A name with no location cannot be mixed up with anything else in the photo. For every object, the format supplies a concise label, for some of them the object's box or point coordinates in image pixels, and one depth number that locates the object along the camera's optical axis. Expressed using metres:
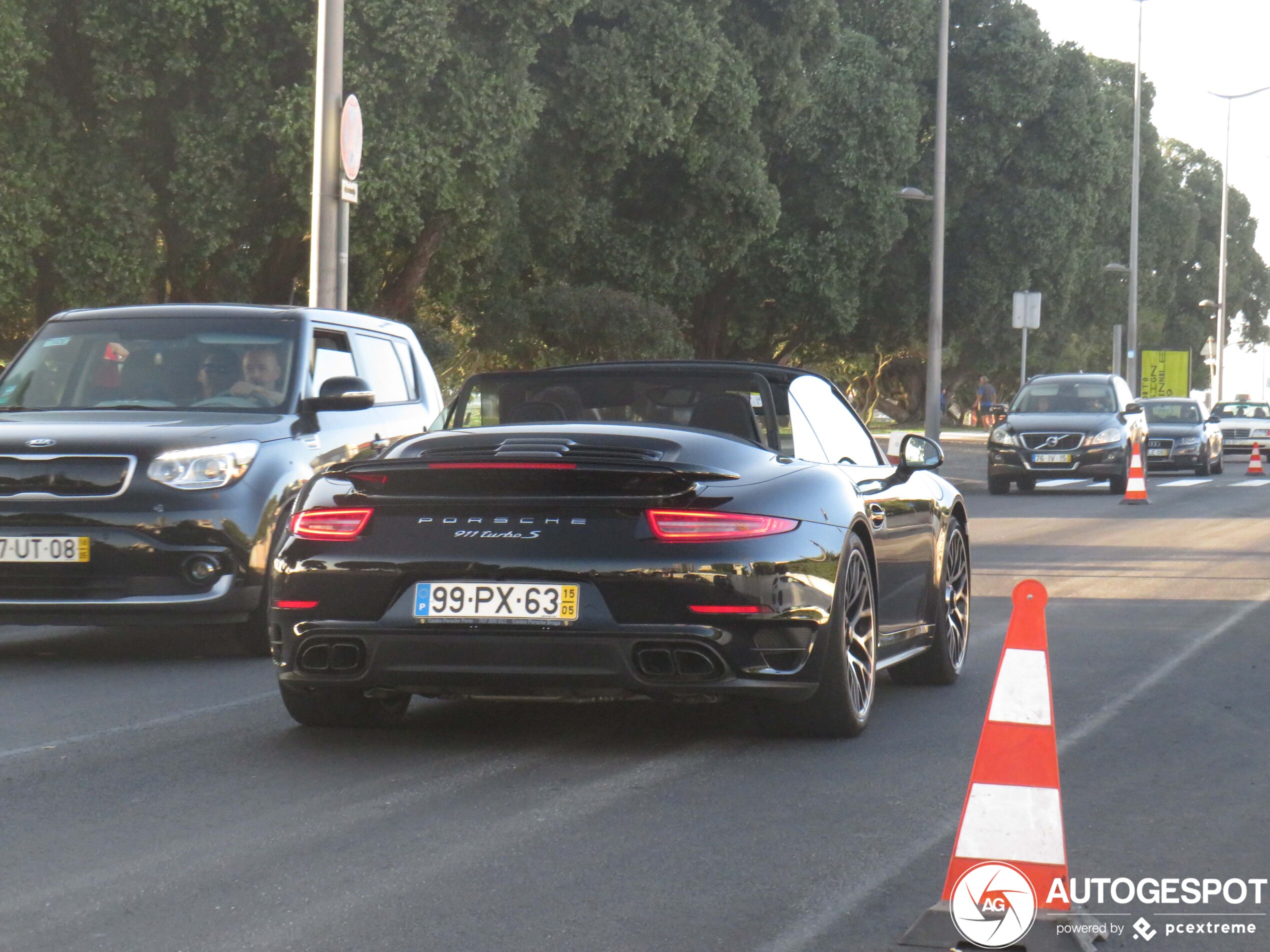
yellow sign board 62.38
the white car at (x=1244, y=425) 48.25
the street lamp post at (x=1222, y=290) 69.69
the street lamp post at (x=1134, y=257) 51.34
